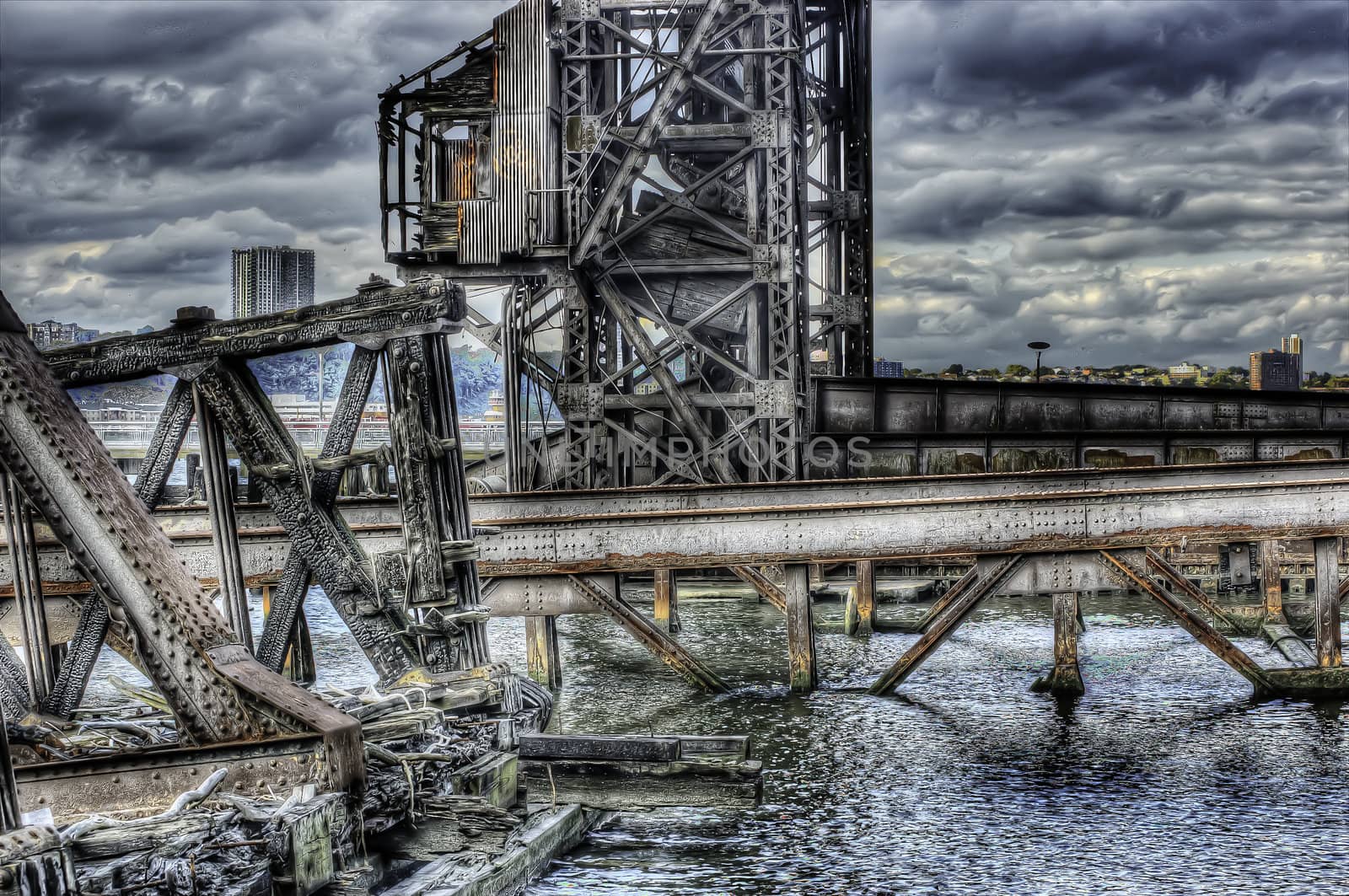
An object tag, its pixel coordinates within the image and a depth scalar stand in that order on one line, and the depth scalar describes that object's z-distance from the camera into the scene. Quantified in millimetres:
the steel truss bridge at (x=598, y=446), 7148
